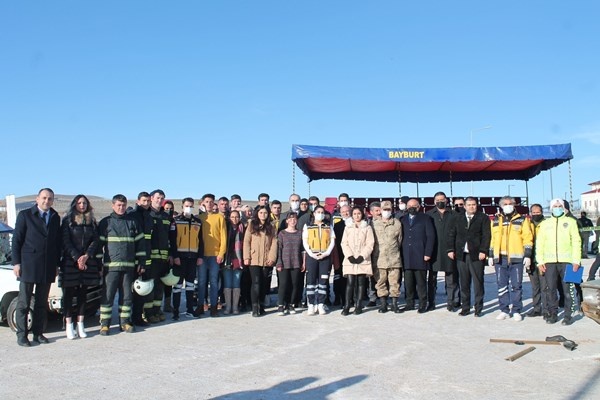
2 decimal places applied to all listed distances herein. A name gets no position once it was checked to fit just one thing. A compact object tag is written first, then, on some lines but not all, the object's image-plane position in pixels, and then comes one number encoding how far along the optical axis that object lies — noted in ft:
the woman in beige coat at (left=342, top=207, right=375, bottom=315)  31.27
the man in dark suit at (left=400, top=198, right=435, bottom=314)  31.60
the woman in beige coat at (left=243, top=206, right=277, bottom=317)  31.09
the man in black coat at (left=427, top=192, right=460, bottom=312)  32.01
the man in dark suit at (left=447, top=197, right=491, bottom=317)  29.94
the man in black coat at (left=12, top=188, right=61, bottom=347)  24.14
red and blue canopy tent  53.01
